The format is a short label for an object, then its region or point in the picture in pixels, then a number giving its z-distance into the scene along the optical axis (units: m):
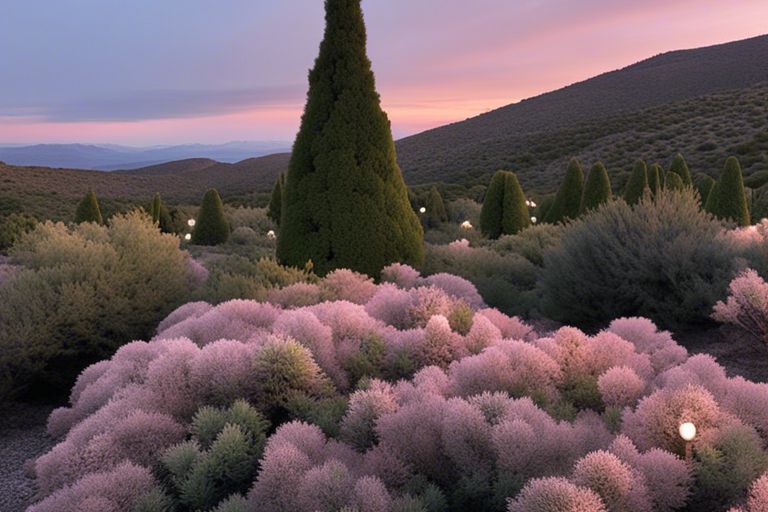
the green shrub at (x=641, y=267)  7.63
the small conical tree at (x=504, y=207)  16.12
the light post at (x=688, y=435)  2.90
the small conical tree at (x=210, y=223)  18.53
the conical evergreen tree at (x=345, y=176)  8.51
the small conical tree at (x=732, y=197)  14.23
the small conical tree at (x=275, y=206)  22.12
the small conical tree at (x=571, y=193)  16.41
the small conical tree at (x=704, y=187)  19.25
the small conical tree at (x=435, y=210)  21.86
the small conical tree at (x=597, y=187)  15.02
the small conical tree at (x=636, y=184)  15.23
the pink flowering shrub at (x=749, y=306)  5.98
